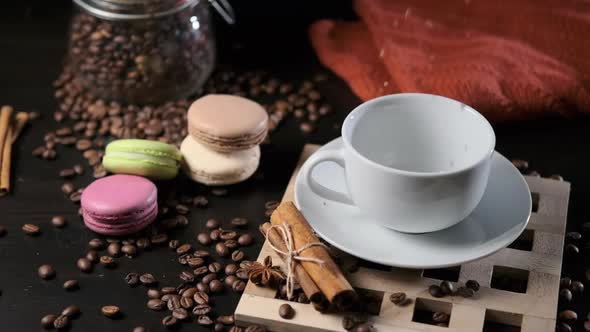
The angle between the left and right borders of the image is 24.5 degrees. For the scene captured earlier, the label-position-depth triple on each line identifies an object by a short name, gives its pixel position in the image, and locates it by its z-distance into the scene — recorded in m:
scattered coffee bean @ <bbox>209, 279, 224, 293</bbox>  0.74
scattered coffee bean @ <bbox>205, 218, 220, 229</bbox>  0.79
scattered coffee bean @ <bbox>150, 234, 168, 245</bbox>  0.78
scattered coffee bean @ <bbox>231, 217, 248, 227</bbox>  0.79
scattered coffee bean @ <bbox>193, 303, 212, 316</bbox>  0.73
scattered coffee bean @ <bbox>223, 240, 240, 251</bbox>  0.77
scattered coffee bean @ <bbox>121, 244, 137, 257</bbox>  0.77
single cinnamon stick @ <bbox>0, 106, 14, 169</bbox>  0.86
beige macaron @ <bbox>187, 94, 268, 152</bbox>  0.80
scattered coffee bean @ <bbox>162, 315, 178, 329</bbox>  0.72
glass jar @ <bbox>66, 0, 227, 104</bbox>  0.86
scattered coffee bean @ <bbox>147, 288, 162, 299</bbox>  0.74
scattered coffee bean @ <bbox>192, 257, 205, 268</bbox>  0.76
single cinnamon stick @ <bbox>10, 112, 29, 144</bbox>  0.87
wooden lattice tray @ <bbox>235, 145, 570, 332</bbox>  0.70
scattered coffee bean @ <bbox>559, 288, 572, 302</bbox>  0.73
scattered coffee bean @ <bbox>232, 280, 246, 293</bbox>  0.74
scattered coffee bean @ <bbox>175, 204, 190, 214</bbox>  0.80
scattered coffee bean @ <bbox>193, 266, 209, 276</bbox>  0.75
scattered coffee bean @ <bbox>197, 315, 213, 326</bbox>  0.72
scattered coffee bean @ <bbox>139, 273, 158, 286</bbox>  0.75
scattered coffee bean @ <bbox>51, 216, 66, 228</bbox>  0.79
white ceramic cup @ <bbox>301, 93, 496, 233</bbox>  0.70
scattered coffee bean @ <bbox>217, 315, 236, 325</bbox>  0.72
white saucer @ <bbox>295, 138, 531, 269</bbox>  0.71
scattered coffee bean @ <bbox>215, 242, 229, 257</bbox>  0.77
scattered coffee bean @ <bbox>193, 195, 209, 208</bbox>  0.81
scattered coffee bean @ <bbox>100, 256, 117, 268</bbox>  0.76
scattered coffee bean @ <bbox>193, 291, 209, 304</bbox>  0.73
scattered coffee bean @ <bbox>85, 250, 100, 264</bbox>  0.76
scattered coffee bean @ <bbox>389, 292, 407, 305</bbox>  0.71
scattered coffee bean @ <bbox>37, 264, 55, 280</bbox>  0.75
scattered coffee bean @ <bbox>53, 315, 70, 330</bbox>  0.72
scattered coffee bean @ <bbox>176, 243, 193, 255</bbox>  0.77
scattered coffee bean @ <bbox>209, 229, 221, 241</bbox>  0.78
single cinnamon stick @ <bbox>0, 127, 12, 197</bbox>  0.82
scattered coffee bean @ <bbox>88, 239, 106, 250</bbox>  0.77
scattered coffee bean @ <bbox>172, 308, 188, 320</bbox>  0.72
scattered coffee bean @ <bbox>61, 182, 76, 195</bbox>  0.82
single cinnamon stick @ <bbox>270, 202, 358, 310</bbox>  0.70
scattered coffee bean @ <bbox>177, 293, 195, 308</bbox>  0.73
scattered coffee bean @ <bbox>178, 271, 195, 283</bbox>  0.75
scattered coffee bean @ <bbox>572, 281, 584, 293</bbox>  0.73
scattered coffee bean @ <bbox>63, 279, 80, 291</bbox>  0.74
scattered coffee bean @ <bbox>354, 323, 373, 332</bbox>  0.70
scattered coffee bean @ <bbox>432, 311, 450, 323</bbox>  0.71
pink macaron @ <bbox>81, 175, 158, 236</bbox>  0.77
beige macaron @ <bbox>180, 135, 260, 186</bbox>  0.81
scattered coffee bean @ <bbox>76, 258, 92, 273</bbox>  0.76
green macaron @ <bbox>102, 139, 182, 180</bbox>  0.80
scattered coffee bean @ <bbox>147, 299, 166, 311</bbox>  0.73
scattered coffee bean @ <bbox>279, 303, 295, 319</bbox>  0.71
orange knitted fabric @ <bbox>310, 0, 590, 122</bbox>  0.87
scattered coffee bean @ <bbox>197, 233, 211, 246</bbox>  0.78
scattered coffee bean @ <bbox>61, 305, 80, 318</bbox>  0.72
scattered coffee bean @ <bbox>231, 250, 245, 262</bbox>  0.76
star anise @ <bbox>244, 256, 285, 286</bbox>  0.73
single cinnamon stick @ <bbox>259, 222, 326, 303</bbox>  0.71
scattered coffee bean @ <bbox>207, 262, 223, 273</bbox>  0.75
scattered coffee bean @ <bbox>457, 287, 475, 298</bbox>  0.72
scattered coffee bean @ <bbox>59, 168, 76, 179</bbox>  0.83
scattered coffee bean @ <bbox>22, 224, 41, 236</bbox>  0.78
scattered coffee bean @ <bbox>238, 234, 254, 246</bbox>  0.77
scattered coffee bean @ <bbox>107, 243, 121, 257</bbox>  0.77
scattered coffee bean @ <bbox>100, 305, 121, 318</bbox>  0.72
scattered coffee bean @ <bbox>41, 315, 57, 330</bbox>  0.72
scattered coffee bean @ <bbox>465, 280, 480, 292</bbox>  0.72
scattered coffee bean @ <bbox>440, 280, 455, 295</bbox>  0.72
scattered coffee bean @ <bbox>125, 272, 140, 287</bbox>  0.75
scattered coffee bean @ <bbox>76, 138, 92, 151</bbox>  0.86
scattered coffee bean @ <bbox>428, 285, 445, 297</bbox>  0.72
